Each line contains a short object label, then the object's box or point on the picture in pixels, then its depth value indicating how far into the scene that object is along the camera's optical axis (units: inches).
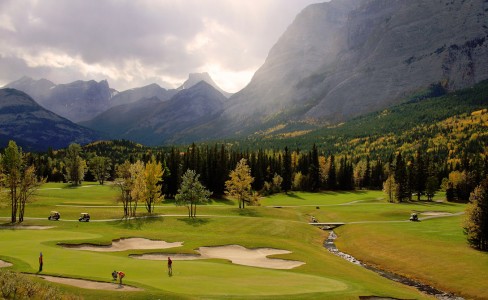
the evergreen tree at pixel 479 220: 2263.8
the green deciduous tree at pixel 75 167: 6127.0
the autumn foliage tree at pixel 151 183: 3341.5
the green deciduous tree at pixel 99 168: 6899.6
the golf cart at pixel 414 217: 3430.1
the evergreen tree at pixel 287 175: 6330.2
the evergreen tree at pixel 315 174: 6628.9
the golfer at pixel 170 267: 1447.8
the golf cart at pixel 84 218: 2920.3
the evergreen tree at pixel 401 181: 4928.6
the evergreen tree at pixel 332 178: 6831.2
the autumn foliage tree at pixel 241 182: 3873.0
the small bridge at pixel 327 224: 3388.3
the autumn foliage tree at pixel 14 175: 2811.5
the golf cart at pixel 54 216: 2956.7
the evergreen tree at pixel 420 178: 5393.7
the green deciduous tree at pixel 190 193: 3238.2
